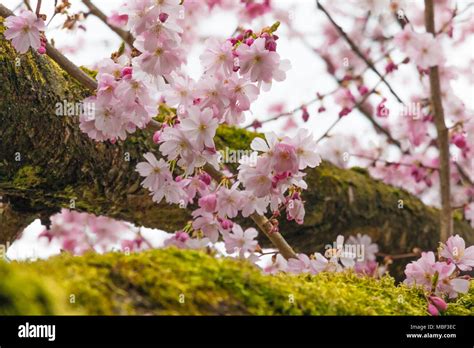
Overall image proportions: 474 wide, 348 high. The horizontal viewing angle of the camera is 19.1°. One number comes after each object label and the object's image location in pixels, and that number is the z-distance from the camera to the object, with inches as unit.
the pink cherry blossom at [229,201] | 42.0
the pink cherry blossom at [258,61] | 40.1
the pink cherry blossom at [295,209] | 42.0
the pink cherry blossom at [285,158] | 39.8
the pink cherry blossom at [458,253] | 39.0
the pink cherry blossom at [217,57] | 40.4
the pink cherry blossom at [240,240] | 44.1
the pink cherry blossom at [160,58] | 40.8
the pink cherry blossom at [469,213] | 59.8
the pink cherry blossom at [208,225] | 43.0
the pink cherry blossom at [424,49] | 55.7
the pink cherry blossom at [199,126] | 40.0
